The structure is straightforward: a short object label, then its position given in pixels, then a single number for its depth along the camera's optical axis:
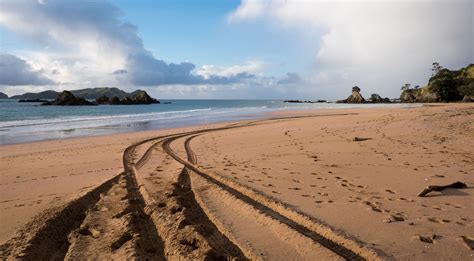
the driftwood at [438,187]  5.59
